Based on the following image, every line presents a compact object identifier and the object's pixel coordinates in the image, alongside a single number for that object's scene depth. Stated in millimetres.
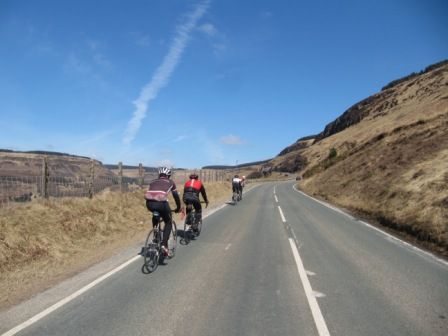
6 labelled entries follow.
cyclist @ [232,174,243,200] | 28234
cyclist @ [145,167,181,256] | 8641
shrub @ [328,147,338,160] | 70688
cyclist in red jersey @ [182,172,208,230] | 12439
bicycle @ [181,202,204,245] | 12047
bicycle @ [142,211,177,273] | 8188
